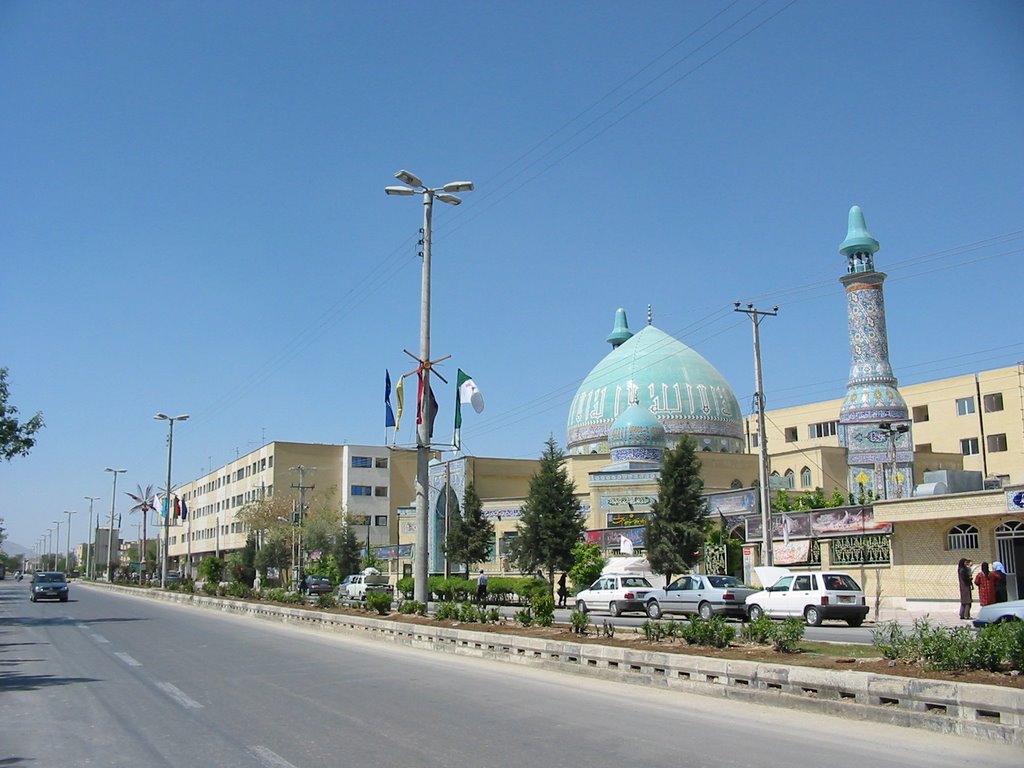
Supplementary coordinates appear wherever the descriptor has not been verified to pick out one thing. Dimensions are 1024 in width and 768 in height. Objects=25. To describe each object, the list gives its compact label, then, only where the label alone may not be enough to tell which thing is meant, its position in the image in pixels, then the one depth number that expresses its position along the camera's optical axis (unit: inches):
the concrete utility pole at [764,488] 1314.0
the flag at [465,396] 971.9
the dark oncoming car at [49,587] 1759.4
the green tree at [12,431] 1337.4
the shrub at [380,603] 950.4
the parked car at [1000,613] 640.4
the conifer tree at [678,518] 1545.3
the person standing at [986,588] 845.2
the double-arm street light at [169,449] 2025.1
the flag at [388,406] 1007.0
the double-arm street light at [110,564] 3581.4
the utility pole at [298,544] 2479.1
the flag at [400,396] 987.3
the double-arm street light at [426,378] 863.7
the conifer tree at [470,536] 2050.9
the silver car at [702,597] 1052.5
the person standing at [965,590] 955.3
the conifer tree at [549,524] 1775.3
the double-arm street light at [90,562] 4471.5
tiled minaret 2122.3
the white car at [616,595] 1201.9
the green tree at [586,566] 1701.5
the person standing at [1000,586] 851.4
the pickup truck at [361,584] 1703.1
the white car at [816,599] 960.3
